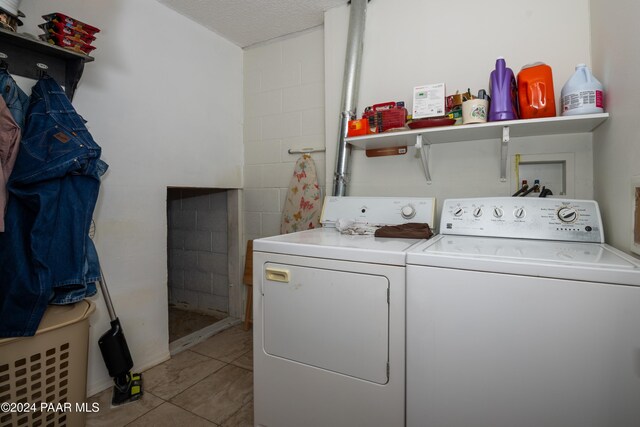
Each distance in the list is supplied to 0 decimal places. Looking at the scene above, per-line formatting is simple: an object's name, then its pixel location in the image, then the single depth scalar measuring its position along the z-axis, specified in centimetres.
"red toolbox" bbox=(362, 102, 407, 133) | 172
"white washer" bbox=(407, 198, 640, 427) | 83
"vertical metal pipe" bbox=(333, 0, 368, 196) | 200
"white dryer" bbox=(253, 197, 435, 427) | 112
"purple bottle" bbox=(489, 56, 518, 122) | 145
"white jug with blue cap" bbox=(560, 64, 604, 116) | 129
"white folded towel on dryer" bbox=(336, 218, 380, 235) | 161
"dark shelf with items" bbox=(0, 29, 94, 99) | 135
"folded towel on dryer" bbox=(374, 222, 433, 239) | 143
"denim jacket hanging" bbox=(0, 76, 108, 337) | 127
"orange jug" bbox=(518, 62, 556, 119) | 141
